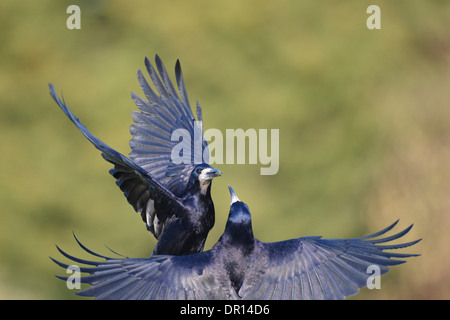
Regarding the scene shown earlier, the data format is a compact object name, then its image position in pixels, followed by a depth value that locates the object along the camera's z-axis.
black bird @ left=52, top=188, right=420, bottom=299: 5.37
